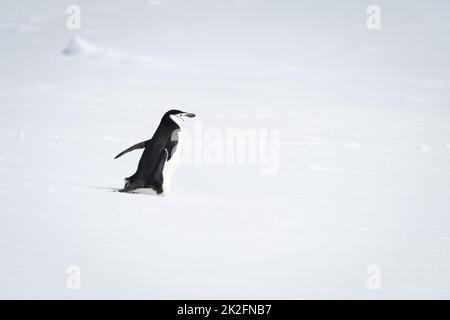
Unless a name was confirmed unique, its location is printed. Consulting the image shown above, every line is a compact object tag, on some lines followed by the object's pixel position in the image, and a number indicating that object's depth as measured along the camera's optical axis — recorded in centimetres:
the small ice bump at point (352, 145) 1883
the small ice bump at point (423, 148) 1877
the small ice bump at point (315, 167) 1479
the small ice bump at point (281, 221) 967
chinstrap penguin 1087
